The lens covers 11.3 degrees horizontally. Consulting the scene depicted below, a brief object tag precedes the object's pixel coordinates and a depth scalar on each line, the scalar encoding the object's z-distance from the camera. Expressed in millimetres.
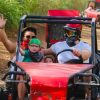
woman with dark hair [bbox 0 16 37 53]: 6732
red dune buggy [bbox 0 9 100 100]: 5278
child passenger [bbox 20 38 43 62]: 6241
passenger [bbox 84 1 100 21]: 23316
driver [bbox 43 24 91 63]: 6315
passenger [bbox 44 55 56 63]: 6471
